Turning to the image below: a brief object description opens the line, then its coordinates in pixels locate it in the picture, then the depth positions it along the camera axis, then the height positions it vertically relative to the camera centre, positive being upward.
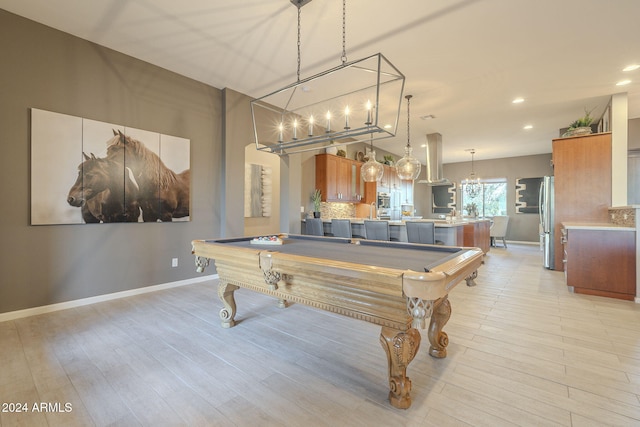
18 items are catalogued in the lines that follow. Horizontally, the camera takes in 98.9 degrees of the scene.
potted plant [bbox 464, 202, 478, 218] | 8.93 +0.14
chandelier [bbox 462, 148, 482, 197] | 10.09 +1.06
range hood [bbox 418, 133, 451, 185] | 6.62 +1.37
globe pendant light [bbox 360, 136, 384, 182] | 4.45 +0.71
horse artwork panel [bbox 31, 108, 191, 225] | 2.94 +0.51
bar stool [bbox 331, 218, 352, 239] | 4.89 -0.26
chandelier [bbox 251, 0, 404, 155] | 3.97 +2.03
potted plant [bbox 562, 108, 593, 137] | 4.65 +1.47
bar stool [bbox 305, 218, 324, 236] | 5.26 -0.26
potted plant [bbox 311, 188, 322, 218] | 6.16 +0.31
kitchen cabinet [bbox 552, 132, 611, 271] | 4.47 +0.59
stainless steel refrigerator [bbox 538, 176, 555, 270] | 5.03 -0.19
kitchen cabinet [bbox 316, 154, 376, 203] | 6.29 +0.80
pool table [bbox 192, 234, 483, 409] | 1.41 -0.42
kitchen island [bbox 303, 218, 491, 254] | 4.65 -0.34
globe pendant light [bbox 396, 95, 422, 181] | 4.69 +0.81
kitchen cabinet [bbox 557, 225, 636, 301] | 3.38 -0.62
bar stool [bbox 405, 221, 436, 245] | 4.18 -0.29
